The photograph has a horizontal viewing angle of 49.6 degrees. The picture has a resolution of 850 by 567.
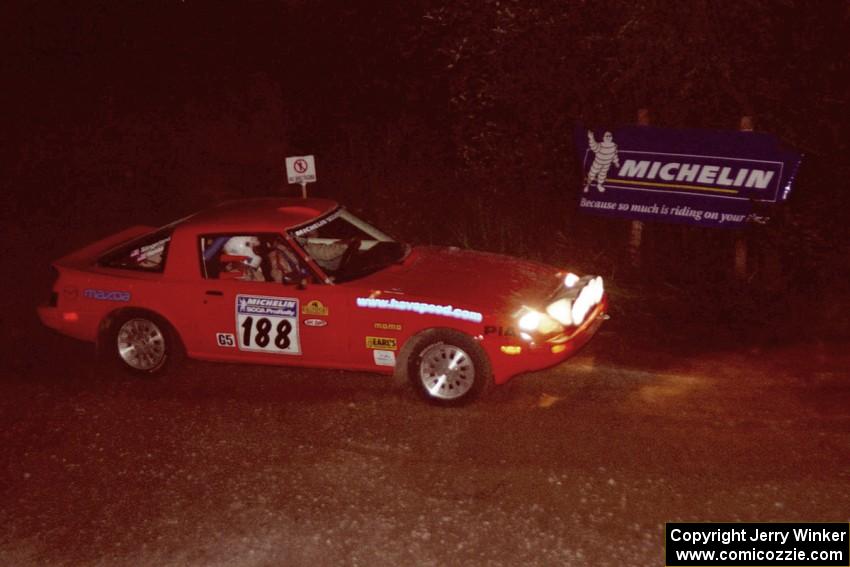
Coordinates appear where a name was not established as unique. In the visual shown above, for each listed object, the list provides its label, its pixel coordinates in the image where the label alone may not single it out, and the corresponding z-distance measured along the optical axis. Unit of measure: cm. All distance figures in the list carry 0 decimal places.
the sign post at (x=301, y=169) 1073
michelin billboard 936
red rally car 690
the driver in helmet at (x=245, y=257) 760
